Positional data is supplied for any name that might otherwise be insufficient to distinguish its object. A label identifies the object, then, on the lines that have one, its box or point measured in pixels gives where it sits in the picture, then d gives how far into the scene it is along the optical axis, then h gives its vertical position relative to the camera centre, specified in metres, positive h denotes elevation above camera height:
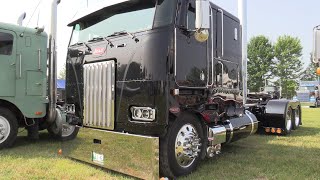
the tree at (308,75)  43.89 +3.14
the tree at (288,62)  41.72 +4.97
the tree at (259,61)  42.97 +5.34
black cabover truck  3.51 +0.10
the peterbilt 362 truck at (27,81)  5.49 +0.25
